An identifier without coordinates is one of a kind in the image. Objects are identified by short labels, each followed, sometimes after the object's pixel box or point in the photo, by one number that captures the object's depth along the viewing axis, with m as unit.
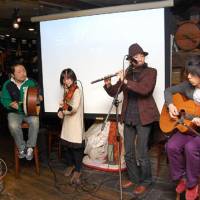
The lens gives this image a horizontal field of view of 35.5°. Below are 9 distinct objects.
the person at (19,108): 3.39
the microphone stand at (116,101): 2.55
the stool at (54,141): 4.03
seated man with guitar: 2.37
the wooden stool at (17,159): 3.44
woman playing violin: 3.12
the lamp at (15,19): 6.18
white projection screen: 3.05
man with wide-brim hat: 2.74
